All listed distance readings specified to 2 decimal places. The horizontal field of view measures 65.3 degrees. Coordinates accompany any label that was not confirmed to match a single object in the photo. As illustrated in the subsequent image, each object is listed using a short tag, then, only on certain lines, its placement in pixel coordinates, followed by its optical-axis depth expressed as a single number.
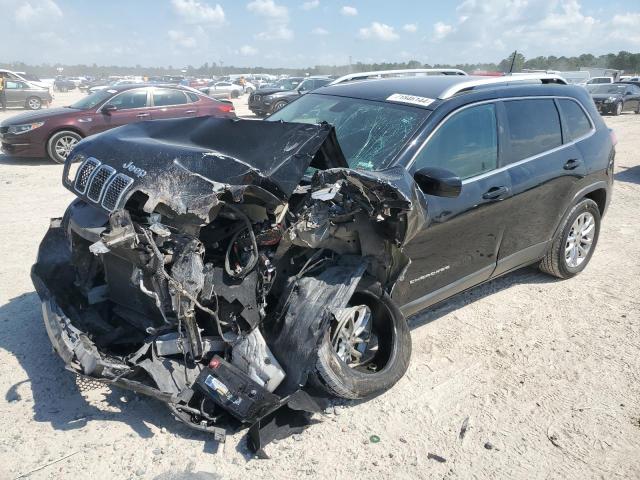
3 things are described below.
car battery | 2.70
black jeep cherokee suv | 2.76
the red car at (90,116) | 9.96
